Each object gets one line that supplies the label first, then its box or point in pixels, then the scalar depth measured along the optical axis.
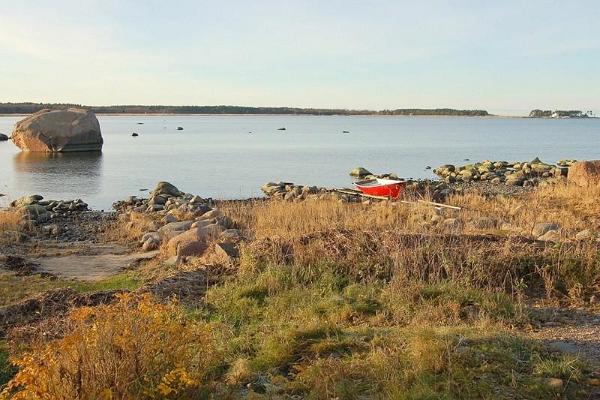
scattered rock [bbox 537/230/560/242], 10.59
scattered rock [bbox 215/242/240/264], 10.50
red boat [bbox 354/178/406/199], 22.64
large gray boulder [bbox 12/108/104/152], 57.00
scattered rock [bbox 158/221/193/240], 15.38
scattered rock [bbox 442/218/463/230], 12.82
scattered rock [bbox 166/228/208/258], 12.62
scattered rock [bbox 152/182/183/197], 28.78
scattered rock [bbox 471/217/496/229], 13.94
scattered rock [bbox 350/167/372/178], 39.56
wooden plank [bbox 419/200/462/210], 18.27
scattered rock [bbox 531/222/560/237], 12.65
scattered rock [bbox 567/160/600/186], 21.61
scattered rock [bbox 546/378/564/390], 5.00
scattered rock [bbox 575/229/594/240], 10.47
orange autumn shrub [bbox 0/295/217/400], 4.16
